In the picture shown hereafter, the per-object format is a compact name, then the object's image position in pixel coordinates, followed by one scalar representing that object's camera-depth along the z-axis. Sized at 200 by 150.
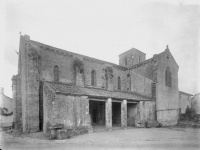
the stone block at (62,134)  13.13
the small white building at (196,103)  33.44
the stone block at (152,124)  21.57
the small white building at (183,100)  38.47
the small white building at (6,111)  29.14
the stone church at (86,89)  15.65
